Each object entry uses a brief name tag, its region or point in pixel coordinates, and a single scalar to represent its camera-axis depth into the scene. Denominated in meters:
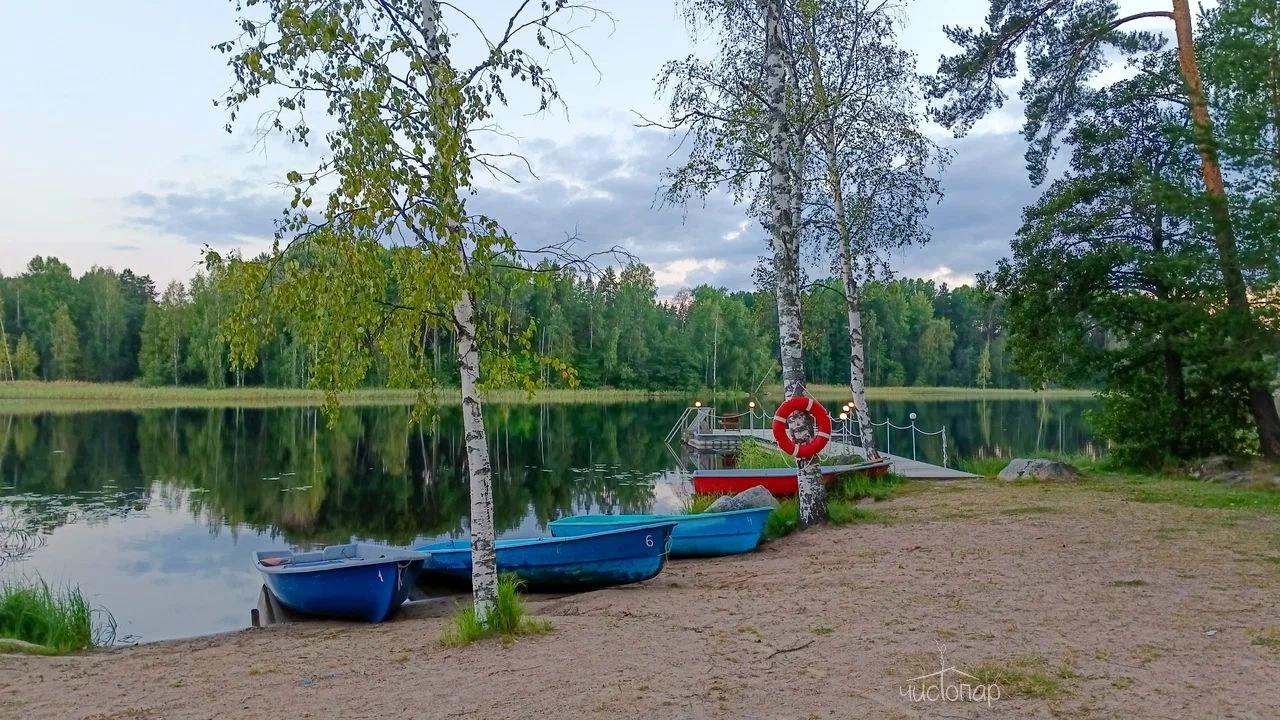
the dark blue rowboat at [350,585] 7.75
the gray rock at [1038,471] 14.52
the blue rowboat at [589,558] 8.30
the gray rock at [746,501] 10.62
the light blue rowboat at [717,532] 9.85
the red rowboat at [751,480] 13.52
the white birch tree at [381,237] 5.22
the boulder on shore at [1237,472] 12.02
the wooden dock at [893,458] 16.22
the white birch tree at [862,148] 14.33
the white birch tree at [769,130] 9.83
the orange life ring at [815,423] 9.75
